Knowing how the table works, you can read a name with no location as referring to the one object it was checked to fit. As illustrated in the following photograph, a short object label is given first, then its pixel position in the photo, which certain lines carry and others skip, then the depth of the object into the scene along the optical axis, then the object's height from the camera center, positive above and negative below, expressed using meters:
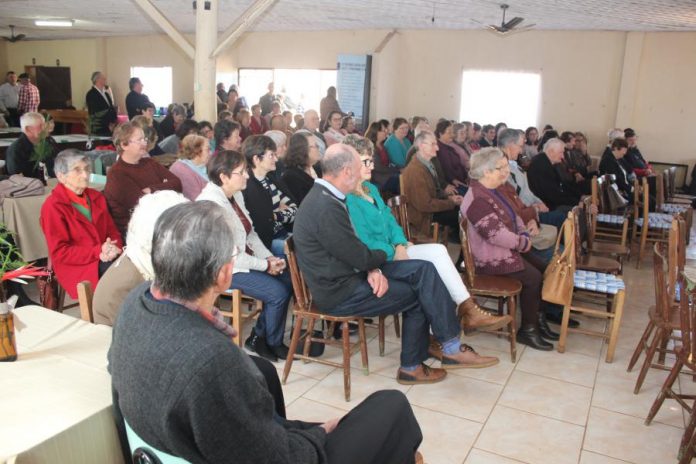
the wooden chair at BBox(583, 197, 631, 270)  4.31 -0.91
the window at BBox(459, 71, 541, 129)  10.41 +0.36
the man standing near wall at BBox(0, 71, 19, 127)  11.48 -0.08
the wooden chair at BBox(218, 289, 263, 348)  2.91 -1.01
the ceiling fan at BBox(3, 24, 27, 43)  13.77 +1.34
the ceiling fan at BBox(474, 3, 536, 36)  7.31 +1.14
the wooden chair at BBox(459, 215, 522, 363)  3.21 -0.91
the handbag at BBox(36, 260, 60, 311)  3.20 -1.04
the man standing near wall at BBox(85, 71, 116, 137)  8.70 -0.09
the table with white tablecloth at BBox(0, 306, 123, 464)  1.29 -0.72
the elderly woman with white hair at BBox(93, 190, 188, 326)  2.08 -0.59
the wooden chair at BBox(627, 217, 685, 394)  2.84 -0.92
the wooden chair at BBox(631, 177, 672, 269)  5.47 -0.90
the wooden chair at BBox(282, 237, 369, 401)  2.77 -1.04
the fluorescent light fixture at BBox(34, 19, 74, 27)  11.52 +1.43
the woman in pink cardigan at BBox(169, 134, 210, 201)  4.01 -0.42
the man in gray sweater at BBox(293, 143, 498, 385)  2.66 -0.77
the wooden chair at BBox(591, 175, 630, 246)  5.30 -0.87
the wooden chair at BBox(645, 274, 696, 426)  2.38 -0.93
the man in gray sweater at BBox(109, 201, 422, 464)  1.17 -0.53
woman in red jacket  3.02 -0.68
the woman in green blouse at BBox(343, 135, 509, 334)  2.99 -0.70
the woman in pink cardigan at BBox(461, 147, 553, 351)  3.30 -0.66
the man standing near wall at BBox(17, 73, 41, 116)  10.84 -0.04
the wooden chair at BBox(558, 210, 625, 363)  3.26 -0.94
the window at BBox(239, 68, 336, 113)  12.16 +0.51
